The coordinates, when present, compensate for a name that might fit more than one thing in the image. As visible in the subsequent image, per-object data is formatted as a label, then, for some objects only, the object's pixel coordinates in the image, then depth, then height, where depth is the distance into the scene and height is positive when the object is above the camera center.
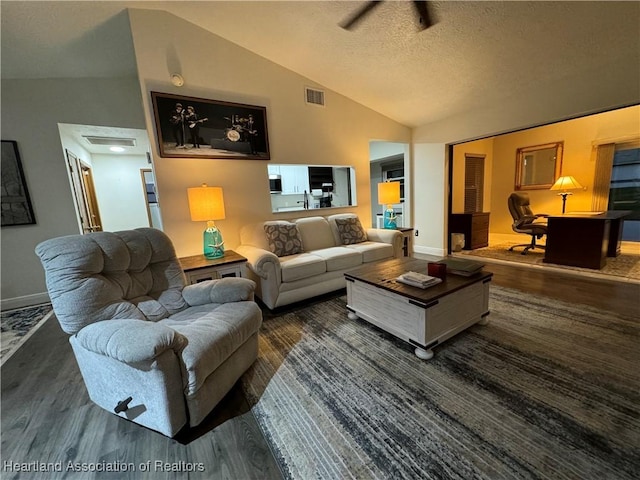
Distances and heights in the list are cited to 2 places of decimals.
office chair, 4.50 -0.53
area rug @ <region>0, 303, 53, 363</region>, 2.31 -1.09
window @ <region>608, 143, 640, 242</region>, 4.62 +0.02
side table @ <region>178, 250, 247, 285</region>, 2.45 -0.56
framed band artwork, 2.76 +0.92
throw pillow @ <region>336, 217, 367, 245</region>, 3.62 -0.42
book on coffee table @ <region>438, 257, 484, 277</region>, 2.10 -0.60
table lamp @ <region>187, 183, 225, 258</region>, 2.64 -0.01
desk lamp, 4.46 +0.08
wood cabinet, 4.98 -0.63
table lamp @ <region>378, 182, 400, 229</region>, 4.11 +0.09
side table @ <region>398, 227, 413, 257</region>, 4.07 -0.69
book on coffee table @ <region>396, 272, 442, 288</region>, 1.93 -0.62
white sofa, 2.63 -0.60
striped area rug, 1.13 -1.13
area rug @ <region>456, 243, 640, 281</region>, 3.31 -1.09
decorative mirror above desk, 5.38 +0.52
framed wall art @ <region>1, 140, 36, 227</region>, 3.02 +0.35
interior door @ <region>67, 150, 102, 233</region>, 3.44 +0.33
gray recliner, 1.23 -0.63
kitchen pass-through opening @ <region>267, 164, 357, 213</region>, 5.49 +0.38
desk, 3.42 -0.69
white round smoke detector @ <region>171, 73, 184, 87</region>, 2.72 +1.36
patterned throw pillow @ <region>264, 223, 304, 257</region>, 3.09 -0.41
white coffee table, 1.82 -0.83
